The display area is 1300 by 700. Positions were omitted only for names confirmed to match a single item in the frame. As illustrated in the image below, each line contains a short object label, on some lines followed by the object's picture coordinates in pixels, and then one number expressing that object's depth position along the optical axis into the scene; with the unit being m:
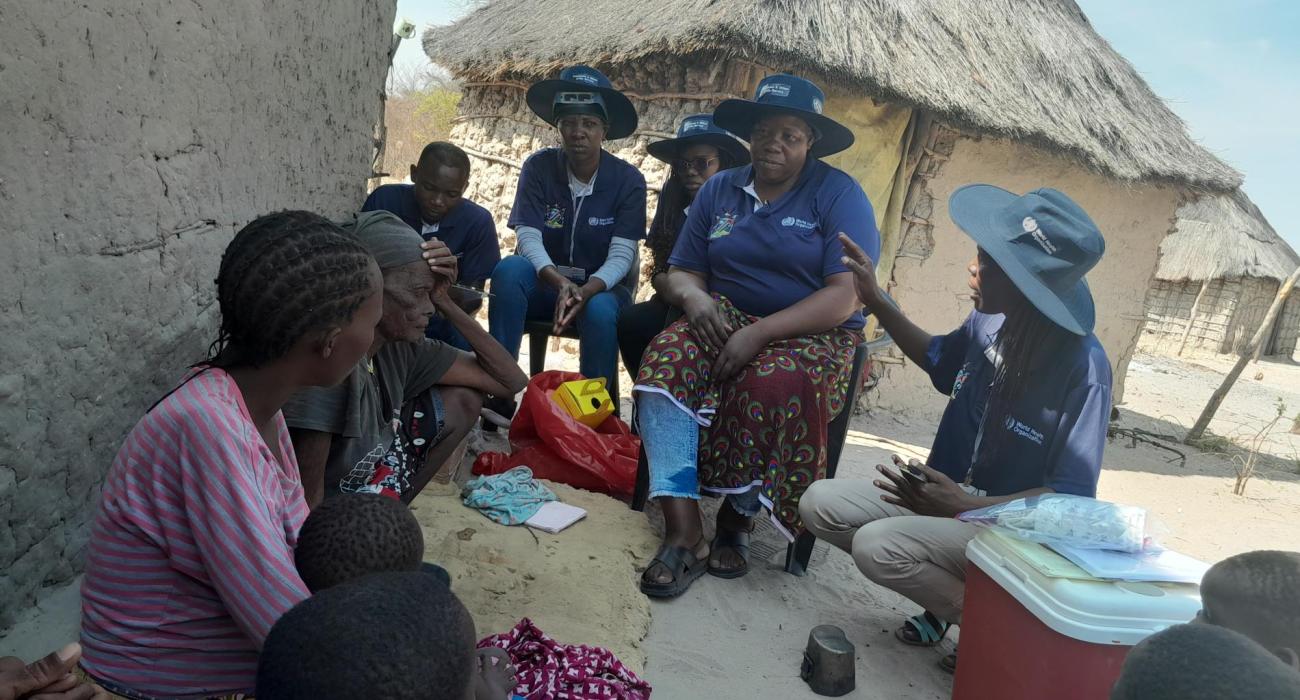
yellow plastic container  3.59
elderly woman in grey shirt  2.08
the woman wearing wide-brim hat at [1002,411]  2.13
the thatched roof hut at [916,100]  5.75
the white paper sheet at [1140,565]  1.74
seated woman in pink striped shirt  1.25
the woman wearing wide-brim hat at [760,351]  2.87
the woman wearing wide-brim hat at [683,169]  4.15
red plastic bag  3.45
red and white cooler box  1.66
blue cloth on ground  3.04
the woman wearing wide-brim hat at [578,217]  3.94
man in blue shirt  3.62
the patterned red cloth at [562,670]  1.88
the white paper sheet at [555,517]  3.00
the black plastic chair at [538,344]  4.05
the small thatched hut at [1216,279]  17.55
